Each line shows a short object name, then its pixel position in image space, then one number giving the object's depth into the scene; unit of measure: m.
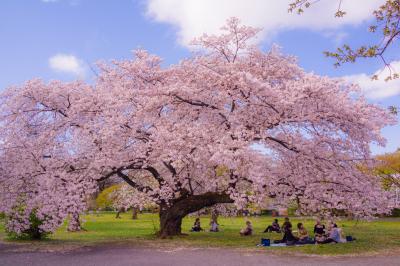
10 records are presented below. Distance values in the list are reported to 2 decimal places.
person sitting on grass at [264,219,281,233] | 32.63
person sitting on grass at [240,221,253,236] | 30.11
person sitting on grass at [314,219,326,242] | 22.25
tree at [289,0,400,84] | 10.93
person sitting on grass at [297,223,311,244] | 22.95
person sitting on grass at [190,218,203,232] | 35.56
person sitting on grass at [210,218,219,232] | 35.88
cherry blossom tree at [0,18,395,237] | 22.28
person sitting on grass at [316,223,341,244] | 22.83
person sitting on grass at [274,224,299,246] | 22.99
